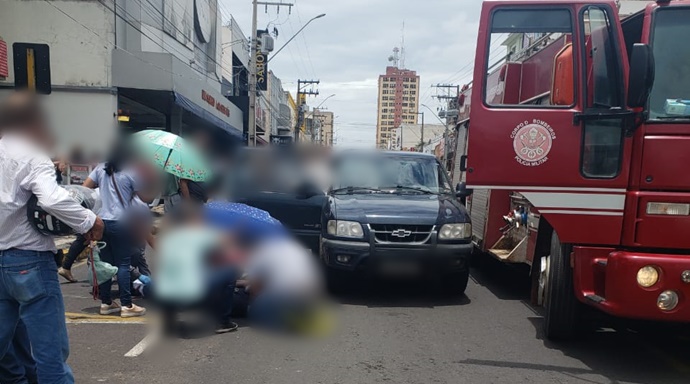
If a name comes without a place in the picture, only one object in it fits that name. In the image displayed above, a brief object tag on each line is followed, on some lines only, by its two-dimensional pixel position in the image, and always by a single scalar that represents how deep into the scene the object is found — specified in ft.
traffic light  19.14
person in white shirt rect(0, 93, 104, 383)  10.32
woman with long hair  18.67
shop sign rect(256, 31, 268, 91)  120.98
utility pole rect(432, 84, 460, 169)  201.87
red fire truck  13.92
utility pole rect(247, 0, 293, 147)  80.18
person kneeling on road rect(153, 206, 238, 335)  16.19
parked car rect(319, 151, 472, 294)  21.76
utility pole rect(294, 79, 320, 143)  185.26
